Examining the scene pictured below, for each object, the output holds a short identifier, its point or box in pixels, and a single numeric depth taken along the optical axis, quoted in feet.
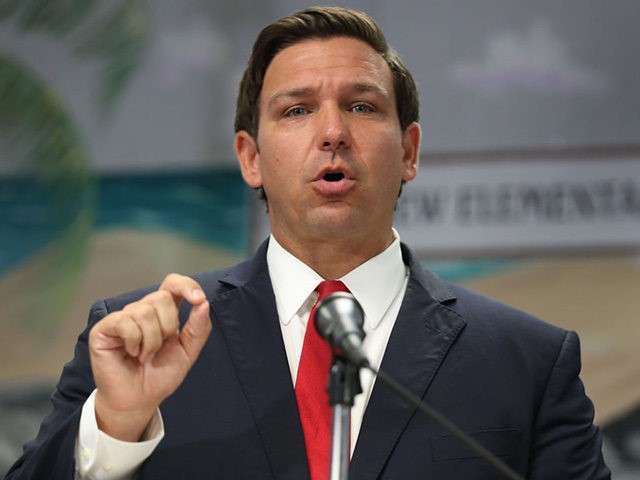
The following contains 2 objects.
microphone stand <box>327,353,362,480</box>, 10.07
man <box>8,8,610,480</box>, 10.63
